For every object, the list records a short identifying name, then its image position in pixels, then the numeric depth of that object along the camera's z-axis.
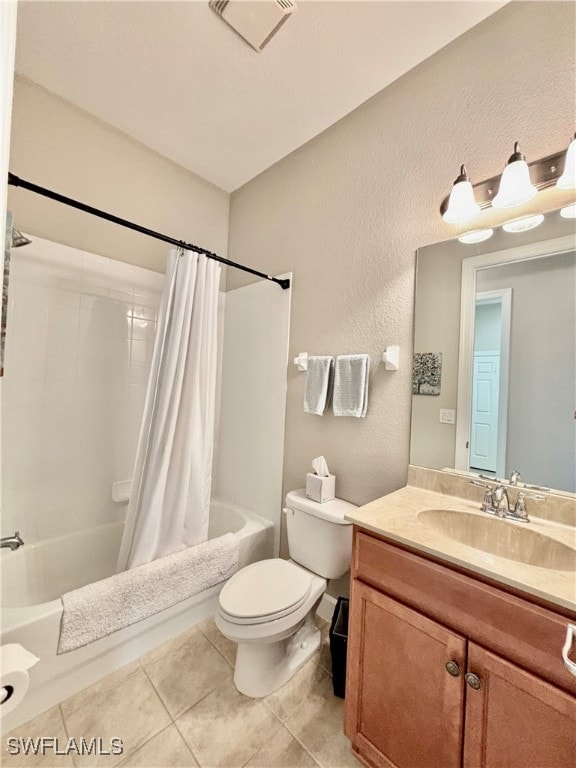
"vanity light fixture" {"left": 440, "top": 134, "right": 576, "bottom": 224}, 1.07
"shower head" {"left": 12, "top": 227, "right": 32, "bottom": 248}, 1.38
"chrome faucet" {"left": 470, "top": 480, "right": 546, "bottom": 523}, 1.10
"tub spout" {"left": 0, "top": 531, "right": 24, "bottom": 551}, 1.39
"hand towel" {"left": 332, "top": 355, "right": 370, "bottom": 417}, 1.58
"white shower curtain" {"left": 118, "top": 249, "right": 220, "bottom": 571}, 1.56
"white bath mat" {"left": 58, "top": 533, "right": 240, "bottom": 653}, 1.24
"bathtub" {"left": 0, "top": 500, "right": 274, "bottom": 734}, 1.17
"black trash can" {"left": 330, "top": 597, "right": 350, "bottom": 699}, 1.29
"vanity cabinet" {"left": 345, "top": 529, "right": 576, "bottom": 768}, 0.70
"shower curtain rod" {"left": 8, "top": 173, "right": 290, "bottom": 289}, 1.15
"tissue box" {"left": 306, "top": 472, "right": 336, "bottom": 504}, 1.61
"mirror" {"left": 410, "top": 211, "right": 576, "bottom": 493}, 1.13
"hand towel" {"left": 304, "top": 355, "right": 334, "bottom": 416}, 1.73
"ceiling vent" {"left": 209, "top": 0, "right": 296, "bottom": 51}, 1.25
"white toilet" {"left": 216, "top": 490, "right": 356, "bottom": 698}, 1.23
